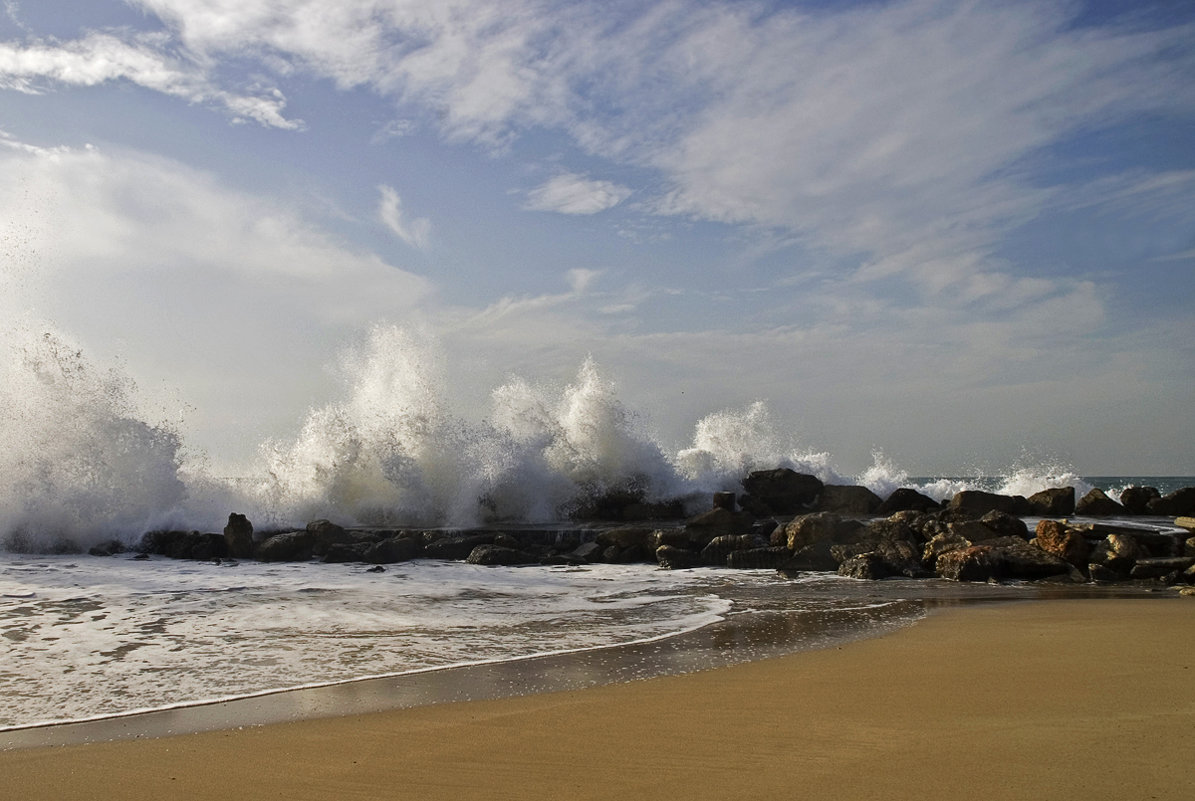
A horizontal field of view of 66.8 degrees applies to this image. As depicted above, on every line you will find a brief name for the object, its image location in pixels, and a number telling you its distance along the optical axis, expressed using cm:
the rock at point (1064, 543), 1037
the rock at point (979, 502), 1394
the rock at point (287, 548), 1315
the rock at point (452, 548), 1327
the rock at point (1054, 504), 1691
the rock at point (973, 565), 1000
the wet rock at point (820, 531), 1211
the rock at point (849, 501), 1836
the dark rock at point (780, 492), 1858
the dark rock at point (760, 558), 1172
